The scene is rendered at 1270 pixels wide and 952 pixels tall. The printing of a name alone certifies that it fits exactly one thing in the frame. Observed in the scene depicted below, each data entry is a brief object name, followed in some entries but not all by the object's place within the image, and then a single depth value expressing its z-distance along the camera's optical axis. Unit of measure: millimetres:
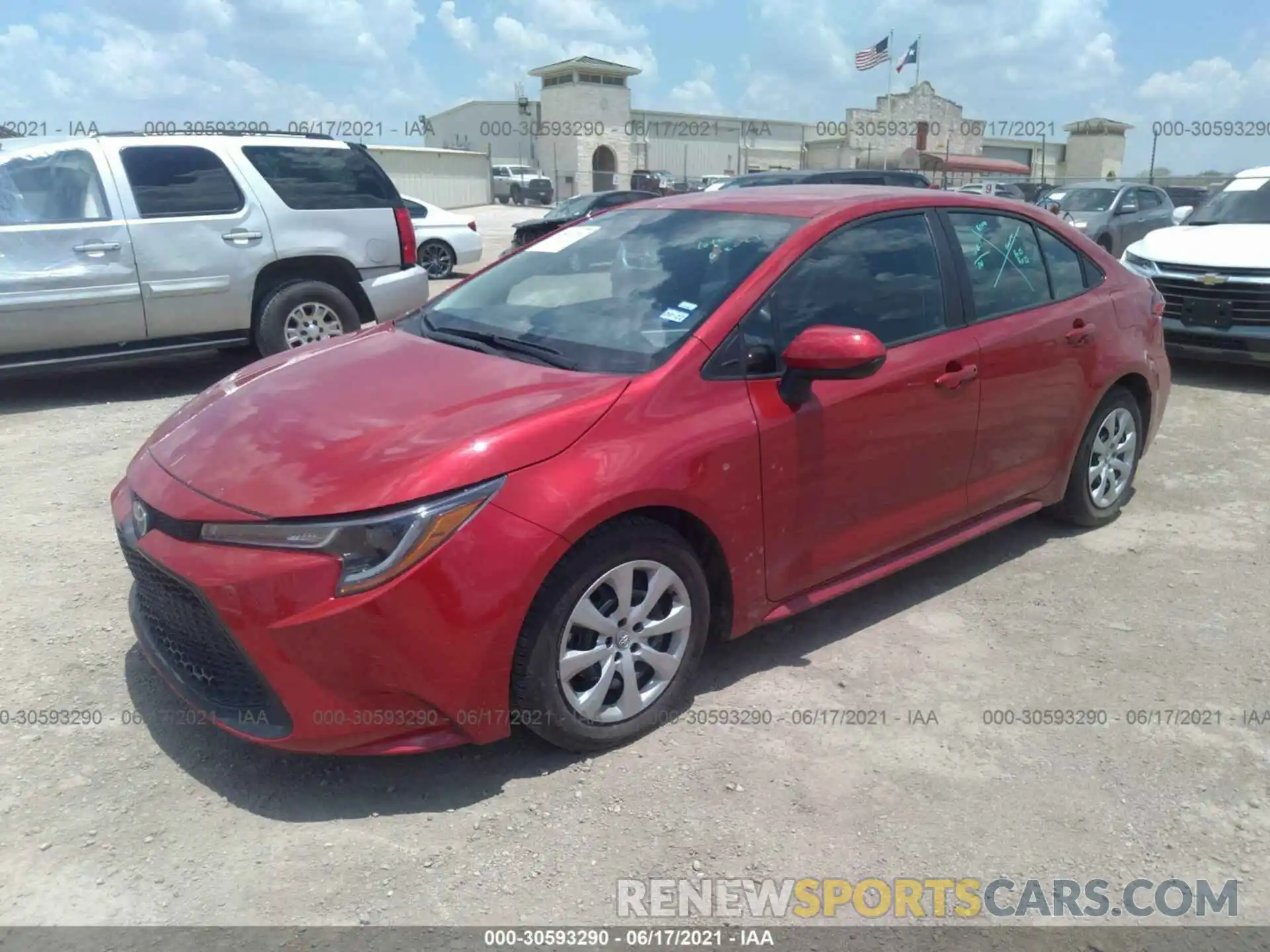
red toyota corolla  2619
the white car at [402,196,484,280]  15273
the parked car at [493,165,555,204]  48250
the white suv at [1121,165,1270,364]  7766
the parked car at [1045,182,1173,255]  15141
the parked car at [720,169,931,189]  13117
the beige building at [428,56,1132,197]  54625
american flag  38938
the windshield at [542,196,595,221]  17781
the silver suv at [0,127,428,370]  6750
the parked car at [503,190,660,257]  15881
